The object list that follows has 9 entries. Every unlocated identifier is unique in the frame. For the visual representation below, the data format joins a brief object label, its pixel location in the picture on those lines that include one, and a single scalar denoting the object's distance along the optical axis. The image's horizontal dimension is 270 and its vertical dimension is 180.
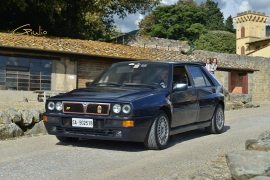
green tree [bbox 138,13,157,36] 68.81
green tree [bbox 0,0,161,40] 27.42
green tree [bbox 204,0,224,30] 86.16
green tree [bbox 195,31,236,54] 62.47
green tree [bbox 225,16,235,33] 91.09
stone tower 85.29
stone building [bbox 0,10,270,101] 20.53
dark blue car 6.46
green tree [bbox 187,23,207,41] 64.31
